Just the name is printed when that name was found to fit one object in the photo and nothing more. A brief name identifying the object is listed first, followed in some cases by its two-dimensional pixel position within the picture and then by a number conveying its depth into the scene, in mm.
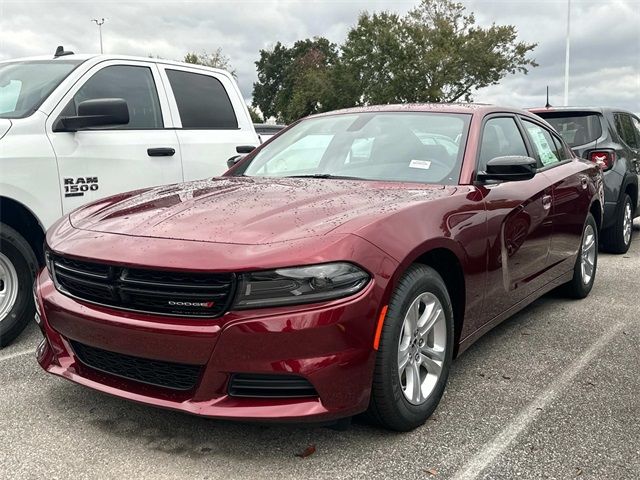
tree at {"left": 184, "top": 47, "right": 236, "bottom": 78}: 41366
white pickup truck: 3824
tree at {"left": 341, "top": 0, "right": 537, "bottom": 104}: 39594
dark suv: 6930
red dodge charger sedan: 2312
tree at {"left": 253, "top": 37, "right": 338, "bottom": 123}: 51375
